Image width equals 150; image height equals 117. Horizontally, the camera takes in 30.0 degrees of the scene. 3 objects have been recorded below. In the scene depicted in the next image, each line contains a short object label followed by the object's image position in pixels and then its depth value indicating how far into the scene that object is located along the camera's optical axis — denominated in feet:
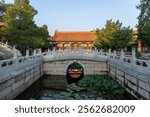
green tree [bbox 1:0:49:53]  89.66
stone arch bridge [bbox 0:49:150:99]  39.09
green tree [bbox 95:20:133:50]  110.22
